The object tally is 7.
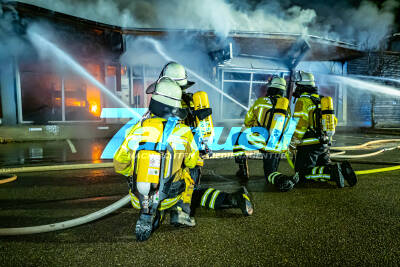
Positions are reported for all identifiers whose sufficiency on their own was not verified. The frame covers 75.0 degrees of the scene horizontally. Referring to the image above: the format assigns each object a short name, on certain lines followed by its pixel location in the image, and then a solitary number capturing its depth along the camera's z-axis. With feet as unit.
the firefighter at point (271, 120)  12.07
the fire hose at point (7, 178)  13.59
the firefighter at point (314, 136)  12.73
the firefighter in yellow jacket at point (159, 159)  7.34
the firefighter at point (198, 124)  9.40
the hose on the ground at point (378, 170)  15.85
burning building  34.01
